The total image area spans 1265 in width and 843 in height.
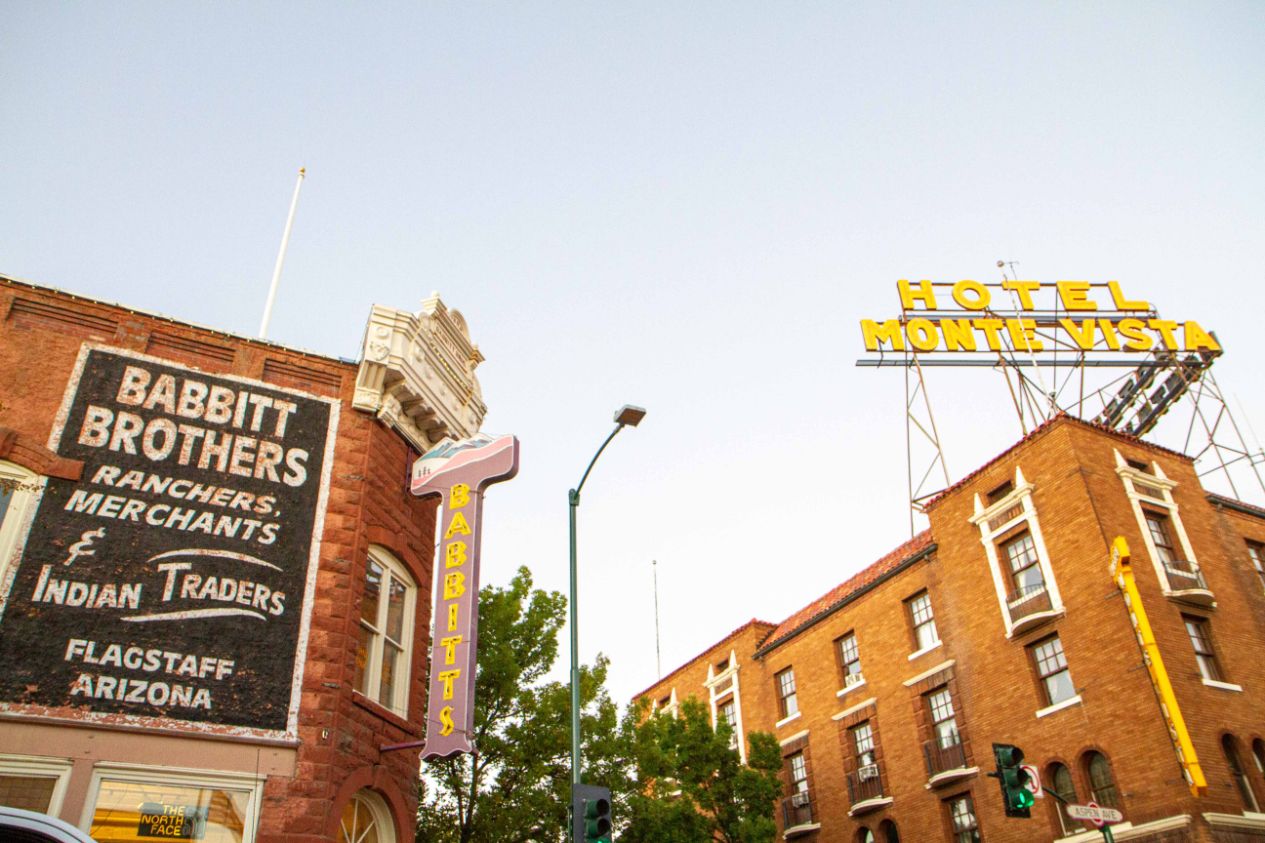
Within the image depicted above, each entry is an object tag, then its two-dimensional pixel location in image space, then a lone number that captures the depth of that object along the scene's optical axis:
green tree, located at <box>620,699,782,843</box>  27.39
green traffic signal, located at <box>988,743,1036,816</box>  15.74
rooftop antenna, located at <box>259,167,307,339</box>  19.08
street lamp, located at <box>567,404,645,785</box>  13.70
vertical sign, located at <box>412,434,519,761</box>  14.61
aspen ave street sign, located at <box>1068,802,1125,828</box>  15.73
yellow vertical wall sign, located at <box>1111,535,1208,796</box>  21.80
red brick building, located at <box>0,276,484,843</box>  12.80
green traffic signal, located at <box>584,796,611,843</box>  12.55
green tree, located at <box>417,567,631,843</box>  22.61
